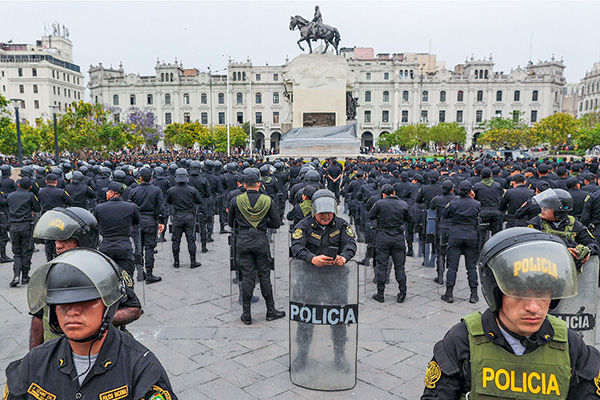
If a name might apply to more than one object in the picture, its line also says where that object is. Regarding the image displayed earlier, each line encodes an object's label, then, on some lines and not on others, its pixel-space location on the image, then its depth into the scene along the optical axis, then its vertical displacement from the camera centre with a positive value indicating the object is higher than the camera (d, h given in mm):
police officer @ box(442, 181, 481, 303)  6809 -1484
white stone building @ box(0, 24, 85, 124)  78812 +11199
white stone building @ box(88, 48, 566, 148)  77250 +7571
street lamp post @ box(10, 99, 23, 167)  21159 +50
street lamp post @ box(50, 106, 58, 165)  21600 +1531
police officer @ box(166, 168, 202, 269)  8570 -1195
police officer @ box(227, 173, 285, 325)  5984 -1270
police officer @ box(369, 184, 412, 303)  6801 -1471
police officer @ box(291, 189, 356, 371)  4184 -1099
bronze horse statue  29562 +6893
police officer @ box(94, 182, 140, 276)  5586 -1080
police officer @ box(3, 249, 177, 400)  1883 -915
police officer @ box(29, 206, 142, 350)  2871 -690
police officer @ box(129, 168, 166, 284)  8086 -1307
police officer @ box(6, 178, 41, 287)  7609 -1435
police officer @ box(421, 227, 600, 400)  1804 -844
